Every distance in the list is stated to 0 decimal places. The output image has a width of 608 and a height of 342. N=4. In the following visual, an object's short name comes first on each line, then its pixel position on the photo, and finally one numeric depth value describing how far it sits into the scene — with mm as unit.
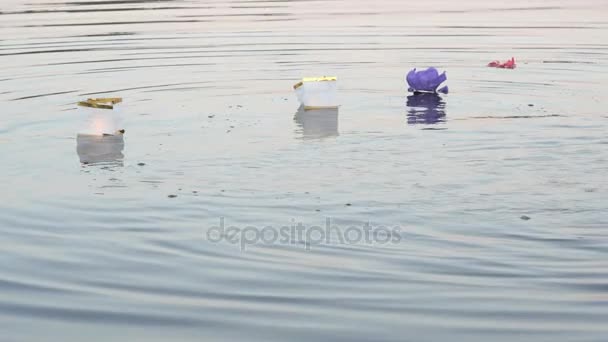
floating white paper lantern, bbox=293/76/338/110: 12414
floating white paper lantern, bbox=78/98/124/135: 10875
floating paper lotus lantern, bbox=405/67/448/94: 13570
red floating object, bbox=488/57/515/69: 16047
